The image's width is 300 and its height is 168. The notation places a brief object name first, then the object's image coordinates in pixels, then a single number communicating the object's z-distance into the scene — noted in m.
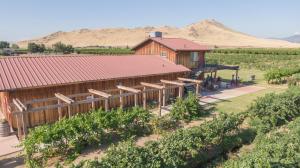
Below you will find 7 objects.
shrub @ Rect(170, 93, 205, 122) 15.91
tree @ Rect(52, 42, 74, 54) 76.88
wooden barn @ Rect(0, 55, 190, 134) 14.32
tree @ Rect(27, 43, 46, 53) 77.02
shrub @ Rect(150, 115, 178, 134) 13.95
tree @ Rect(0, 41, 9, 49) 105.16
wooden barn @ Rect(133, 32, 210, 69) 24.66
